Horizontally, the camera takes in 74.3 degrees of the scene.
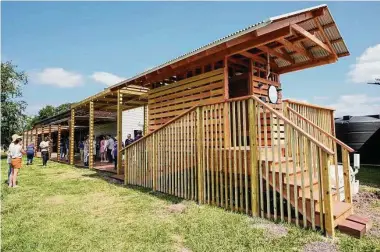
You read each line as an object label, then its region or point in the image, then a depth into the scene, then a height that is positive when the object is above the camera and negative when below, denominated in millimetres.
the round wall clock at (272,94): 7011 +1229
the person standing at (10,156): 8048 -451
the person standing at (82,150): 16928 -644
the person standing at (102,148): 15969 -497
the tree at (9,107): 21875 +3068
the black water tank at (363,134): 13605 +143
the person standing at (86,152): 14680 -708
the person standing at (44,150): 14898 -536
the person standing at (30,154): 15992 -809
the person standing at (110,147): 13997 -391
